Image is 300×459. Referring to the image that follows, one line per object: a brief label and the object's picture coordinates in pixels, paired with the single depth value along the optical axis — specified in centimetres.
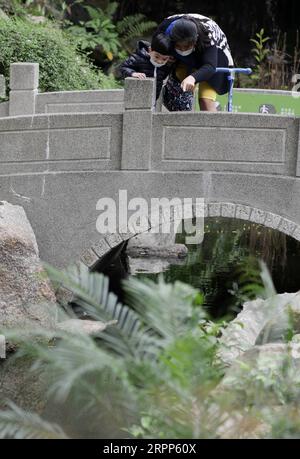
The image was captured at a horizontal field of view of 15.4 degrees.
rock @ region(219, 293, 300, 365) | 620
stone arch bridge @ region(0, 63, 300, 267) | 1204
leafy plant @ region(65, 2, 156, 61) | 2147
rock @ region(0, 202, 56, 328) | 1164
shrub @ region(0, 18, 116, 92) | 1675
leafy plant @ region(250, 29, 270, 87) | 2006
